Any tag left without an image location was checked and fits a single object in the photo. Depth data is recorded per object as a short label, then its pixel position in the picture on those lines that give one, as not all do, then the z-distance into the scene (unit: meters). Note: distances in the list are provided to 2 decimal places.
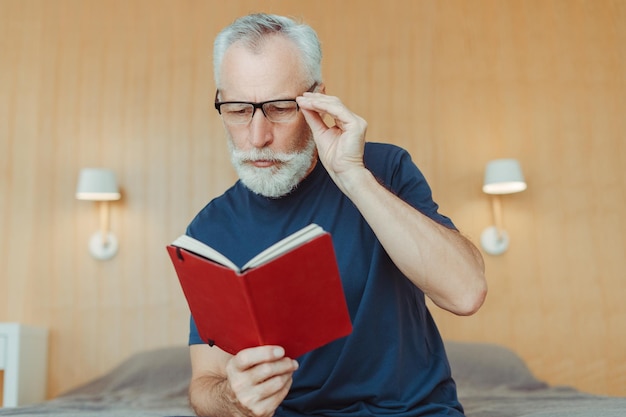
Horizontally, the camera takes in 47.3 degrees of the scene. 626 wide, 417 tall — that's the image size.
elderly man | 1.14
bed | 1.99
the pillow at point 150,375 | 2.55
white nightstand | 2.50
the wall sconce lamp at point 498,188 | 2.90
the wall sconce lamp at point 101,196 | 2.78
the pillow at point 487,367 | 2.57
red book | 0.90
